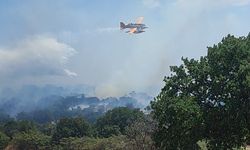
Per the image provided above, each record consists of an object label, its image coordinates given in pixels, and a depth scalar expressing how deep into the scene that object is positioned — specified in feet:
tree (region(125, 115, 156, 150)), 195.52
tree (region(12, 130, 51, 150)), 390.01
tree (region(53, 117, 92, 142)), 479.90
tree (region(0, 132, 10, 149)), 439.22
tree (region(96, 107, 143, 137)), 505.37
